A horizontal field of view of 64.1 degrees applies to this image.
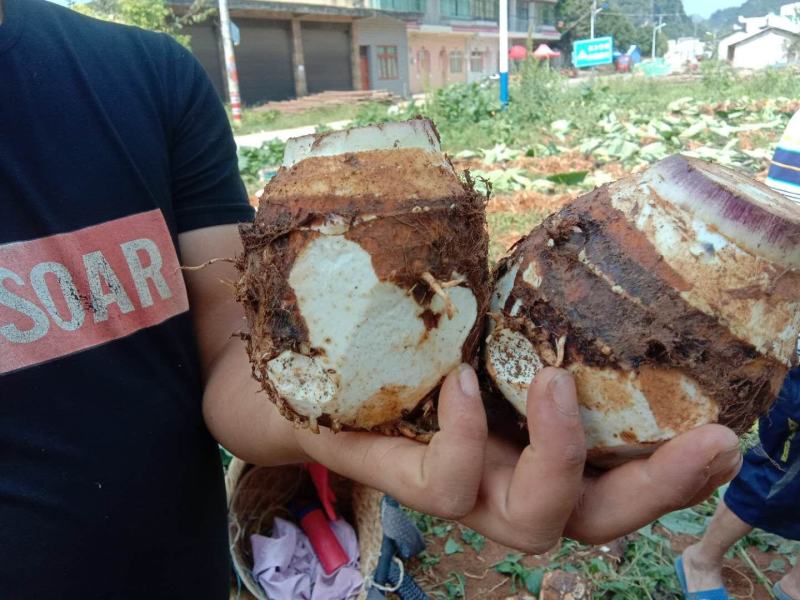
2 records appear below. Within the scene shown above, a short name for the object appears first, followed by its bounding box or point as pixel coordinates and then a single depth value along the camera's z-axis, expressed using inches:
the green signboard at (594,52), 1240.2
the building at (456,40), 1304.1
